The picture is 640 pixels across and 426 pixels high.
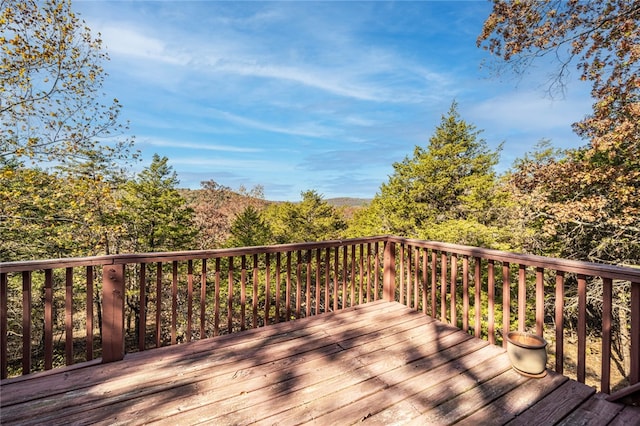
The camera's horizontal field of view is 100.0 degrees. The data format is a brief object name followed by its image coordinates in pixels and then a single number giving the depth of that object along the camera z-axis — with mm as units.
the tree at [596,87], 5188
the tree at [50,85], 5262
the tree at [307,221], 18138
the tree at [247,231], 14109
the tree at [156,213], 11117
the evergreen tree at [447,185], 11750
